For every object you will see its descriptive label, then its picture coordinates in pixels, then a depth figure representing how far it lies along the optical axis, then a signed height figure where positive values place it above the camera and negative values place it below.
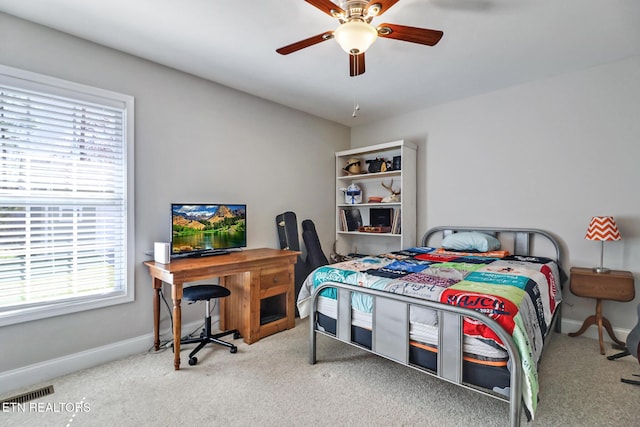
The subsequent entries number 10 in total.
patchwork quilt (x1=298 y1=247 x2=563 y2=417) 1.58 -0.47
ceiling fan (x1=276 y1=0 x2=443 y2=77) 1.68 +1.04
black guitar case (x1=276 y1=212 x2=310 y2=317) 3.76 -0.32
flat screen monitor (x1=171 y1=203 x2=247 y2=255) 2.75 -0.15
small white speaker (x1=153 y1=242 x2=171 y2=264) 2.53 -0.33
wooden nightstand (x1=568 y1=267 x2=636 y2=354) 2.56 -0.64
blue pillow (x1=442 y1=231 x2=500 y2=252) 3.27 -0.32
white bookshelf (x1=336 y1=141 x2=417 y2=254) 3.90 +0.25
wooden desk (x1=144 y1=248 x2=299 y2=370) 2.38 -0.68
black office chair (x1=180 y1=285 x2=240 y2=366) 2.49 -0.82
